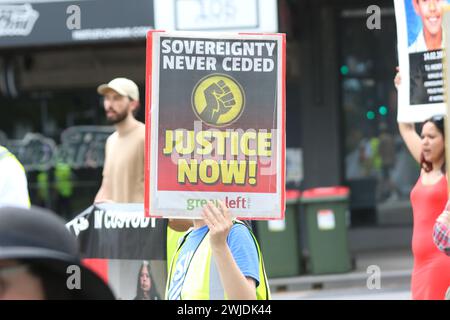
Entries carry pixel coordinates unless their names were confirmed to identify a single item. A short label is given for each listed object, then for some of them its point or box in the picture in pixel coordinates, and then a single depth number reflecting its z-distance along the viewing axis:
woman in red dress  11.60
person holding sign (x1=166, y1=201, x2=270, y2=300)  7.10
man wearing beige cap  15.64
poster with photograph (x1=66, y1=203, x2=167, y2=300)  13.62
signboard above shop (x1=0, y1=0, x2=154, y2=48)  27.23
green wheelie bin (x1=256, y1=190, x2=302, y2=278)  26.12
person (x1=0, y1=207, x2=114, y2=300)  3.91
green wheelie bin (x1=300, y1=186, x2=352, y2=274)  26.14
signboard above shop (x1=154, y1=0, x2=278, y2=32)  22.80
